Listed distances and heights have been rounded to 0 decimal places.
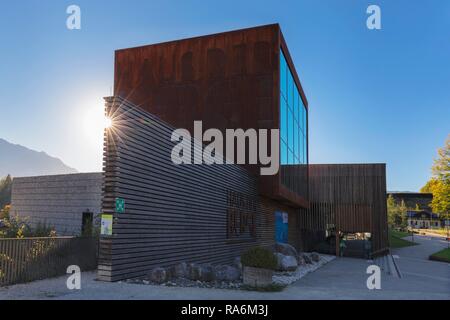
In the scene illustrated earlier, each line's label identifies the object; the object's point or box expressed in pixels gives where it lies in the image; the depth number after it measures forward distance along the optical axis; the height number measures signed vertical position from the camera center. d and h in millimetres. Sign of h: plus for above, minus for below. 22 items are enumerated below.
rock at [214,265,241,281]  11438 -1742
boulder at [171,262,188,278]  11091 -1634
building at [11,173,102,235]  18016 +285
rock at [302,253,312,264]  21484 -2521
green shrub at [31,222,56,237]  12453 -772
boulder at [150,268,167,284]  10085 -1606
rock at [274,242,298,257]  19406 -1863
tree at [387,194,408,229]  69812 -1163
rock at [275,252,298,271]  16266 -2079
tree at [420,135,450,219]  39344 +2327
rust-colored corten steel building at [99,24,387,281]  9898 +1303
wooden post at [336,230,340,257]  30670 -2351
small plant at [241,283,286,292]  9870 -1848
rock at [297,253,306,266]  20075 -2450
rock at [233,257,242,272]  12527 -1767
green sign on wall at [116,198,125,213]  9305 +22
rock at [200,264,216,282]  11086 -1704
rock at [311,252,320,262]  23311 -2645
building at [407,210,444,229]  88125 -2225
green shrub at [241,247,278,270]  10875 -1289
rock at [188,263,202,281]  11052 -1651
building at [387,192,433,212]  91250 +2098
